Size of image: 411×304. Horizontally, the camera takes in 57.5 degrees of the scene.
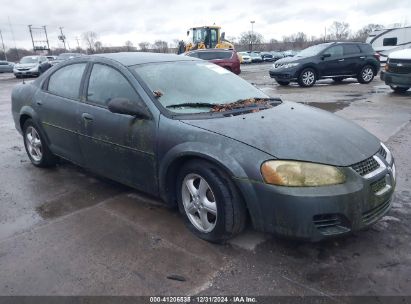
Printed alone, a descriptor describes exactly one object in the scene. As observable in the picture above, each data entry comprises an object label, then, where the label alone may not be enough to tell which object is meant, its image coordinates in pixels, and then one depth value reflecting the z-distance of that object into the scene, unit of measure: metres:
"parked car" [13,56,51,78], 25.45
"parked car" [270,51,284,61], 46.19
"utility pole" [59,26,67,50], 61.38
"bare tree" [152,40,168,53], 80.14
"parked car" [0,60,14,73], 35.69
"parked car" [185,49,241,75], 18.08
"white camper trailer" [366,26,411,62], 19.19
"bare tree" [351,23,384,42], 76.84
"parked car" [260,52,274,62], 45.50
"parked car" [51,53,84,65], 26.52
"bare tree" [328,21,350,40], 84.89
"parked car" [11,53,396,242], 2.61
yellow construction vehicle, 27.45
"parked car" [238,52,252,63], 42.41
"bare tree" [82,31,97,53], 77.60
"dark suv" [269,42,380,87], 14.18
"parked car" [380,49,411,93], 10.27
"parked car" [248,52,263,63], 43.76
